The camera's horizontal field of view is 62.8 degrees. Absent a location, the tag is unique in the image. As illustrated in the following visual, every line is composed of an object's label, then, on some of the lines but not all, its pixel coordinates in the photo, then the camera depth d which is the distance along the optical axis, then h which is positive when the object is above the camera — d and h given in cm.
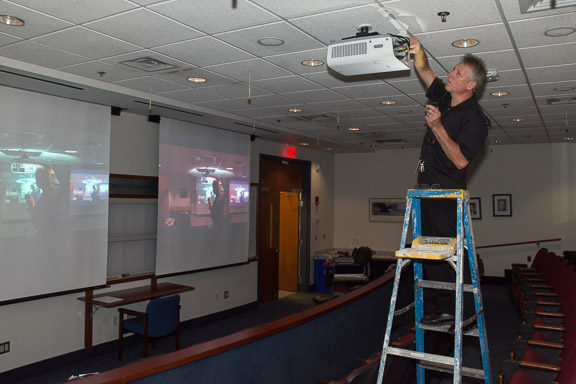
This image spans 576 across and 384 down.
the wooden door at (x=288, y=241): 1057 -74
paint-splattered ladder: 221 -32
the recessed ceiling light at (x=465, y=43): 374 +135
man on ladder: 244 +37
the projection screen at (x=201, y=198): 694 +15
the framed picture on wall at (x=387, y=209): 1138 +1
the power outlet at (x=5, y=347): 504 -153
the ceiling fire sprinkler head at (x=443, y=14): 317 +133
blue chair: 567 -143
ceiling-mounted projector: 307 +104
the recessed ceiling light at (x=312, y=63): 434 +135
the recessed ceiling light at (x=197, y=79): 496 +135
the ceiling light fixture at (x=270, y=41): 375 +134
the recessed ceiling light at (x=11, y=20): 335 +132
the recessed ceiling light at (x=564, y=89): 521 +137
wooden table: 565 -114
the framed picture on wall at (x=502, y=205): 1050 +14
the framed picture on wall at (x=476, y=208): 1077 +7
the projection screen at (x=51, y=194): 508 +13
